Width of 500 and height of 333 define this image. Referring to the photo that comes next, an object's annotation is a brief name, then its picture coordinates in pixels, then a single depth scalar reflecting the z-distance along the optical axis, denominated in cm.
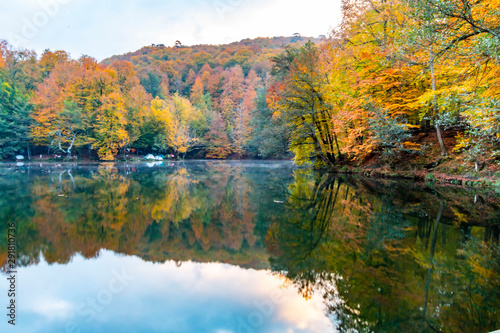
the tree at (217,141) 4818
